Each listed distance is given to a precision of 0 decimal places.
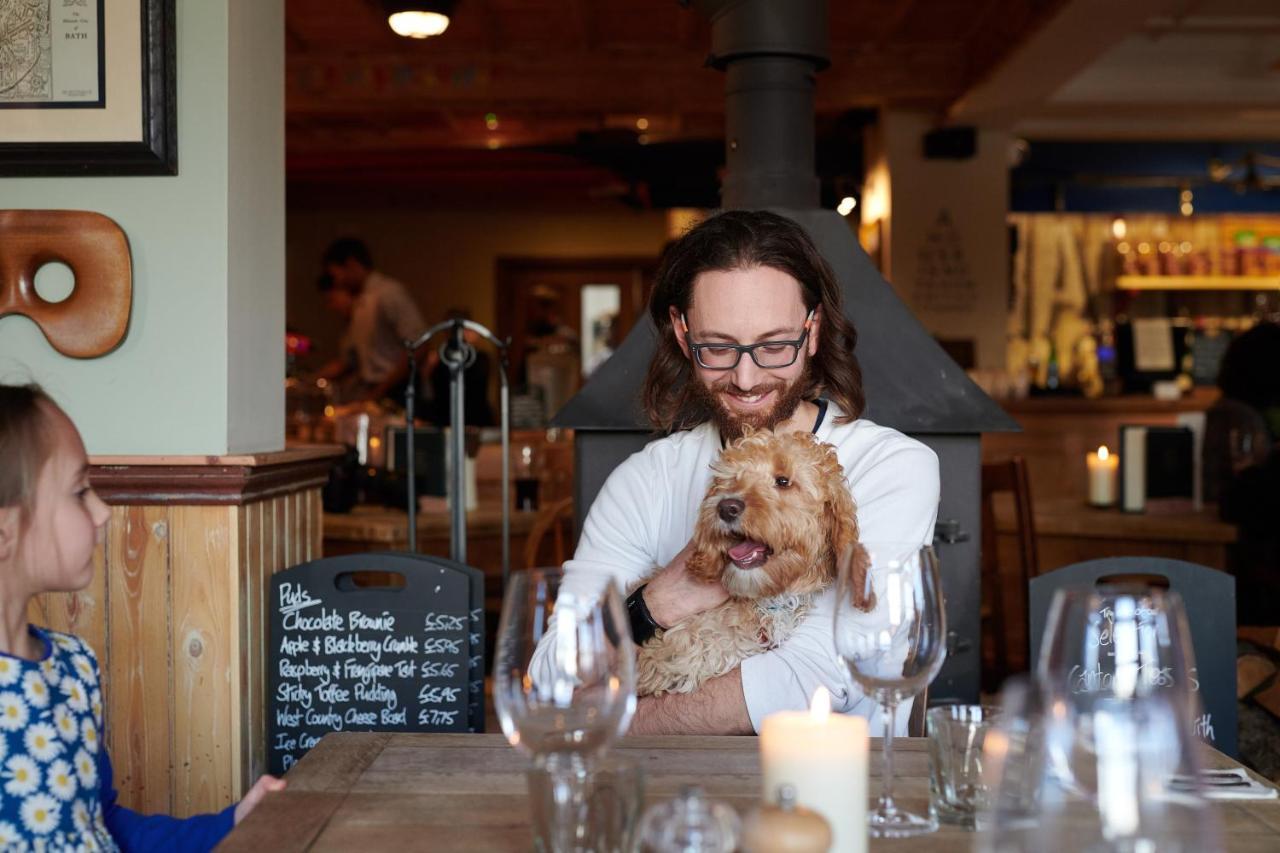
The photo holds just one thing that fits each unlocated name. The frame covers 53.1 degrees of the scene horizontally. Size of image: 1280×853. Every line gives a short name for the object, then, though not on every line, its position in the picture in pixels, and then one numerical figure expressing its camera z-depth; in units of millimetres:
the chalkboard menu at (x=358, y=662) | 2324
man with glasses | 1742
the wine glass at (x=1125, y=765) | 702
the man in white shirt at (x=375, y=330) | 7227
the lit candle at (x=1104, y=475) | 4234
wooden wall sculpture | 2359
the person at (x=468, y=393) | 5832
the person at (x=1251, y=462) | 3684
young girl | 1324
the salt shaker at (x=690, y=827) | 834
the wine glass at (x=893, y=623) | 1113
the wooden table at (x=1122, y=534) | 3781
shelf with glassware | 9125
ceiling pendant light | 4508
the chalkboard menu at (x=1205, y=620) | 1945
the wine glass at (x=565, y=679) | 994
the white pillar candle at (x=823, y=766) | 960
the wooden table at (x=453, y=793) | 1142
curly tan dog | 1660
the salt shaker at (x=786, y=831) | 884
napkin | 1259
